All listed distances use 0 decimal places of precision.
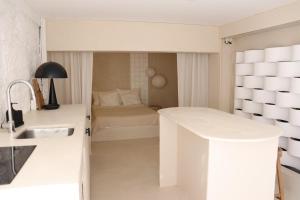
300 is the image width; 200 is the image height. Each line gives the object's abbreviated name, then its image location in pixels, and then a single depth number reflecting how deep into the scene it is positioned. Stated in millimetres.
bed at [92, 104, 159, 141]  5004
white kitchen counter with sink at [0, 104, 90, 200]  1001
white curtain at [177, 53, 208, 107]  4633
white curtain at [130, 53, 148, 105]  6789
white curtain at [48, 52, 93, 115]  4121
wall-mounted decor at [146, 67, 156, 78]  6781
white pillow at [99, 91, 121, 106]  6266
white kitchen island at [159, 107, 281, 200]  1928
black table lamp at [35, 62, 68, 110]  2727
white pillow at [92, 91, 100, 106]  6264
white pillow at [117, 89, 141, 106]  6344
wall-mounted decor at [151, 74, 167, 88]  6750
